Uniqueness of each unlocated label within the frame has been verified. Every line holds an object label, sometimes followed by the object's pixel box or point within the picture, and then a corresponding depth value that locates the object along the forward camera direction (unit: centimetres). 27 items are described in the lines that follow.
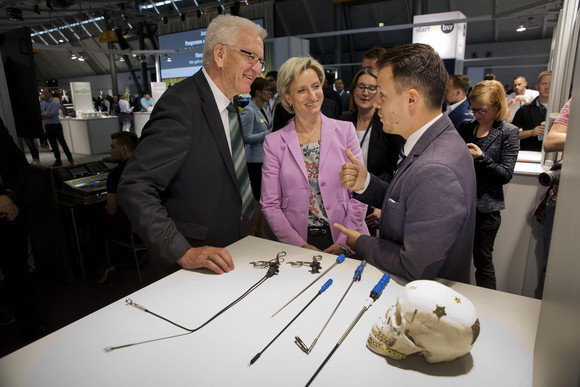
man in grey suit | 105
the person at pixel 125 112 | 1106
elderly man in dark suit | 131
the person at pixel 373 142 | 245
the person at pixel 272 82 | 491
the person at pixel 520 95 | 494
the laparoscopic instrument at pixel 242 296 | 94
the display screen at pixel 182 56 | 1143
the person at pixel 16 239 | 218
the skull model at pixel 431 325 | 77
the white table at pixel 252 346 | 79
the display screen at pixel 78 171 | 331
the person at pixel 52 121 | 741
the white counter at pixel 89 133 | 893
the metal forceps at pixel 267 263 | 131
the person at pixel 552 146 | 211
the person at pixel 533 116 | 373
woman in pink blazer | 187
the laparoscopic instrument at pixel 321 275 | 106
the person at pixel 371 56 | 290
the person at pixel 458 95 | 331
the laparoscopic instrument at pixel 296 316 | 84
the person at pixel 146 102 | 1117
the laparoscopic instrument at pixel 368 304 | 82
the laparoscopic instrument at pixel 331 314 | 87
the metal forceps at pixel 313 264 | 127
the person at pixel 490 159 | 244
